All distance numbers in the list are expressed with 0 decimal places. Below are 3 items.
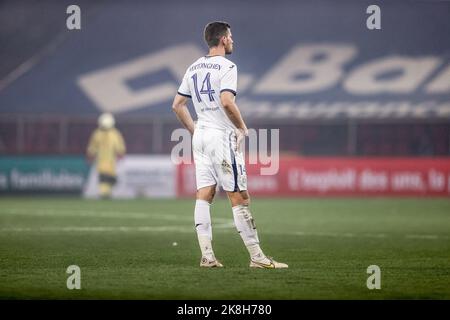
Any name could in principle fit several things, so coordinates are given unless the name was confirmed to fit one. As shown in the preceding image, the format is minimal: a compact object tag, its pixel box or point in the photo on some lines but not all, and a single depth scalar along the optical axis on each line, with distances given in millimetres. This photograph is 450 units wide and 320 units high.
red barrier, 25766
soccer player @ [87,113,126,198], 25688
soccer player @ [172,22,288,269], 10086
